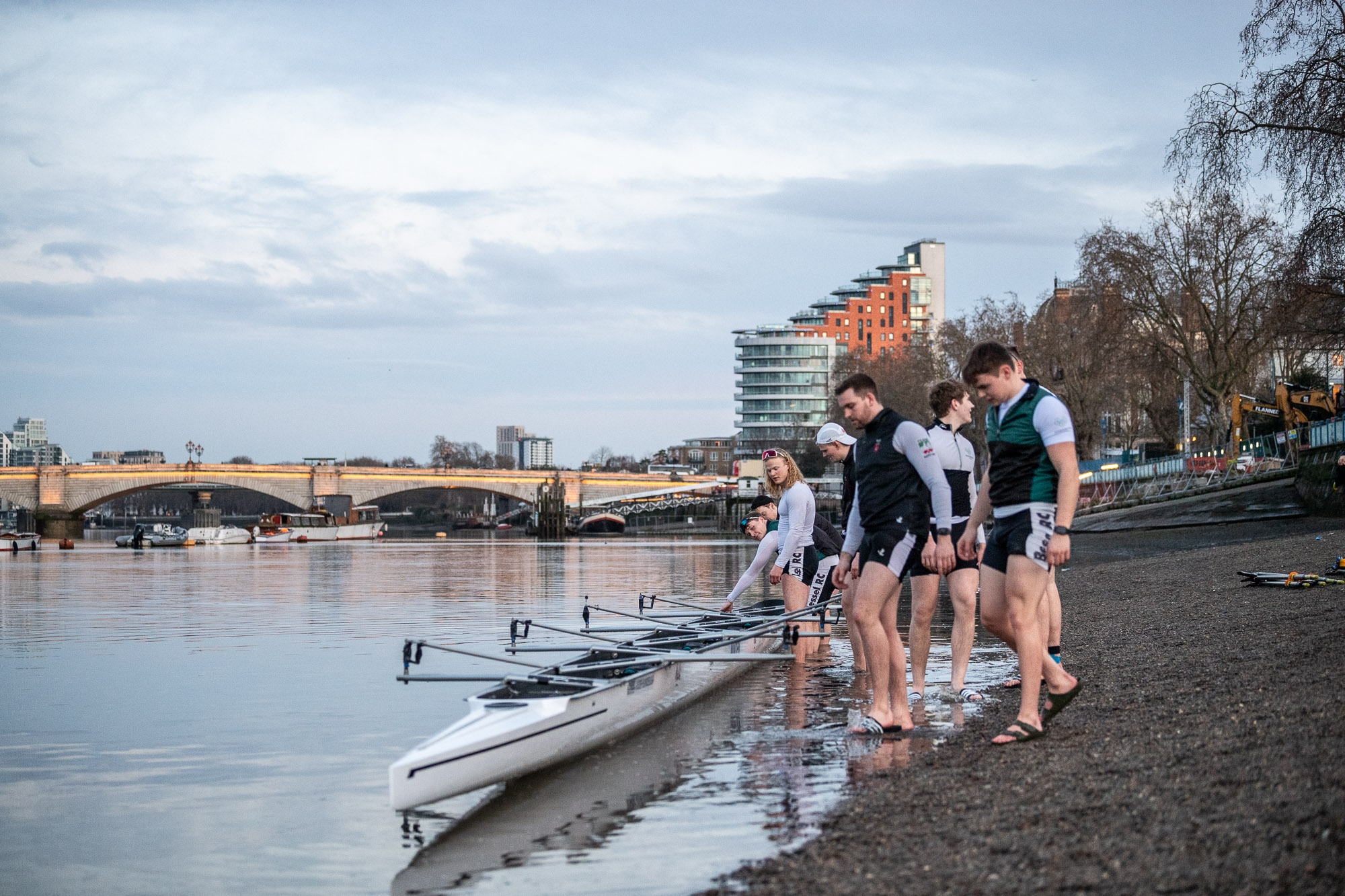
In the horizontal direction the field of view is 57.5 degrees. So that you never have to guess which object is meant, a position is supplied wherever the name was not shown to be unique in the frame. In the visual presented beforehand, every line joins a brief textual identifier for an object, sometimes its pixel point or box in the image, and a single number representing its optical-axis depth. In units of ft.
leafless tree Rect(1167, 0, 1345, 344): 67.31
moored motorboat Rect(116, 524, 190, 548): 229.66
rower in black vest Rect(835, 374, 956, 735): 23.54
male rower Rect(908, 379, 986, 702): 27.45
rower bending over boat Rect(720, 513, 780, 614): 37.60
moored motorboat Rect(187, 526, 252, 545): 242.17
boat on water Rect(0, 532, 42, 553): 200.64
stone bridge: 306.55
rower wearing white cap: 27.30
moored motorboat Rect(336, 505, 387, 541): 274.16
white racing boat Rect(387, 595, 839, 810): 20.04
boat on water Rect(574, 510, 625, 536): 331.98
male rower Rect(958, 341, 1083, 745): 20.77
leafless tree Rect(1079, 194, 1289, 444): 152.87
